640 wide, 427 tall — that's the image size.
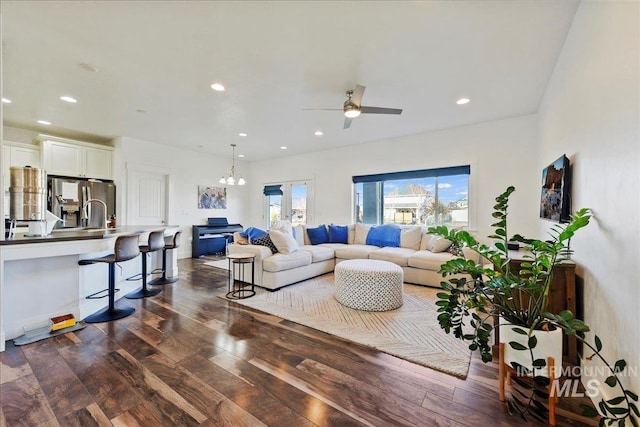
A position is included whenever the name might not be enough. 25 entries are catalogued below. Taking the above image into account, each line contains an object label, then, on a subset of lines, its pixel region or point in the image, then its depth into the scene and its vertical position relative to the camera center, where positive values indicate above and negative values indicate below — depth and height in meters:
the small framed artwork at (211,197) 6.93 +0.24
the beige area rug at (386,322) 2.15 -1.21
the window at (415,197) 4.91 +0.27
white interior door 5.55 +0.16
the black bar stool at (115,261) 2.79 -0.62
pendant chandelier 5.87 +1.06
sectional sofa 3.98 -0.80
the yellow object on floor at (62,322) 2.51 -1.17
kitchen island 2.29 -0.76
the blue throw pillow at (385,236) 5.12 -0.53
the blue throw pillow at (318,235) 5.61 -0.59
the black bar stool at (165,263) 4.17 -0.96
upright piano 6.48 -0.80
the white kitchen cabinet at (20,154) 4.54 +0.85
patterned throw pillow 4.23 -0.58
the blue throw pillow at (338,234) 5.67 -0.56
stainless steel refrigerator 4.71 +0.07
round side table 3.69 -1.20
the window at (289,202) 7.04 +0.15
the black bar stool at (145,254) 3.55 -0.70
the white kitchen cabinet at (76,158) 4.75 +0.87
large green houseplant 1.46 -0.56
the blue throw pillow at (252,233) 4.34 -0.46
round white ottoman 3.13 -0.96
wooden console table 1.94 -0.62
